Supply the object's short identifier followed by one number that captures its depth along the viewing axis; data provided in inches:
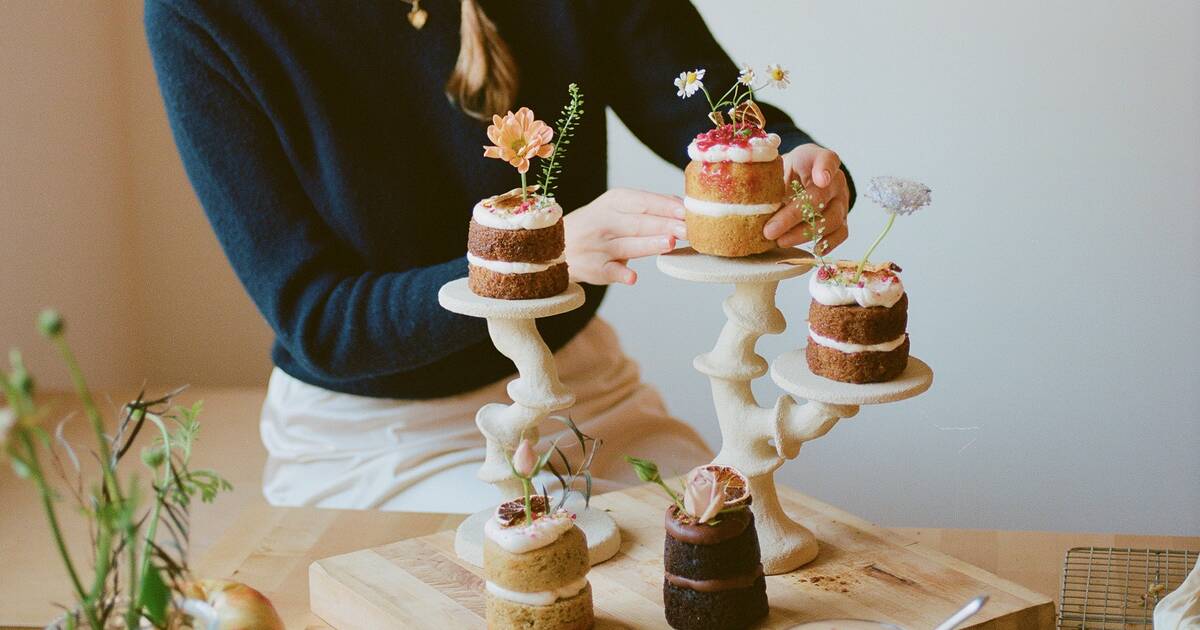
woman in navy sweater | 54.1
